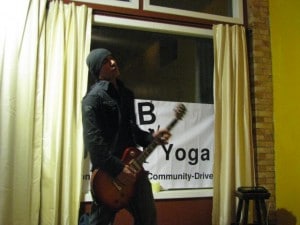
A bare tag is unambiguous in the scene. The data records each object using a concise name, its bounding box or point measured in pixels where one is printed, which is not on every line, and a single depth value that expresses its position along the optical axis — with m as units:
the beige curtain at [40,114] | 2.57
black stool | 2.89
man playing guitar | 2.55
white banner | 3.11
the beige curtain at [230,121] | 3.12
